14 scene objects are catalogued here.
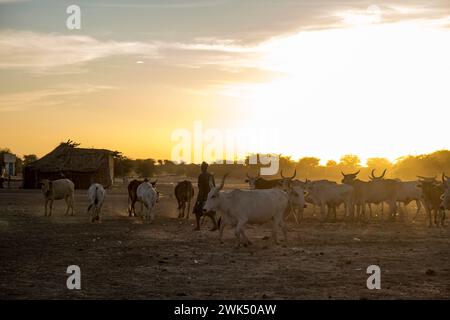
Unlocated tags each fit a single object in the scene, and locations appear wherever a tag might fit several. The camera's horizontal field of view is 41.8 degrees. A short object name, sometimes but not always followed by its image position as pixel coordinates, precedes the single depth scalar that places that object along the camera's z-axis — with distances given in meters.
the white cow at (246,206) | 15.83
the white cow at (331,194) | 25.28
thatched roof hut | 53.94
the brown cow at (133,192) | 26.09
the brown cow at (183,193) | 25.55
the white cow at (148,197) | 23.06
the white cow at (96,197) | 22.84
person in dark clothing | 19.41
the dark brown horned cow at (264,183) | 24.28
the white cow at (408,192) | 27.28
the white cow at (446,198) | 20.44
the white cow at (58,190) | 25.91
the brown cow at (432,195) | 22.86
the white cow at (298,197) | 22.47
